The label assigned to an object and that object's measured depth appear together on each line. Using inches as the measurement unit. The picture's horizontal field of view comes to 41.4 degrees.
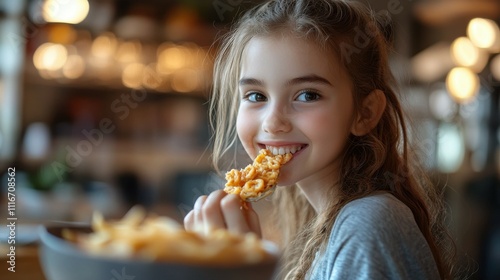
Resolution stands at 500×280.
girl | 42.3
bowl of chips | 27.1
